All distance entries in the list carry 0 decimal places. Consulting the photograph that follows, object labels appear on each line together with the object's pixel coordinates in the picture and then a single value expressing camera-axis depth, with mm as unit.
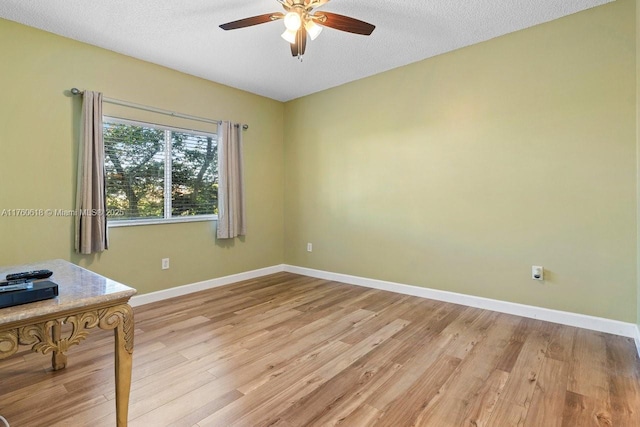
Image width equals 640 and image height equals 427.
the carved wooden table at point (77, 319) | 1081
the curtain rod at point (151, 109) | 2872
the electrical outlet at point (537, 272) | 2754
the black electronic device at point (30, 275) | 1408
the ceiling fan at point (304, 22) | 2084
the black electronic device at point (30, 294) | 1122
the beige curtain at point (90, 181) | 2850
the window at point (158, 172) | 3176
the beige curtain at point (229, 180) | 3922
